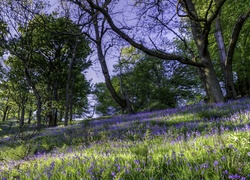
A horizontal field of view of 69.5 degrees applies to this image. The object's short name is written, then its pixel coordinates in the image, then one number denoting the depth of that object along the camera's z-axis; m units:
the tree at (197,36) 7.09
